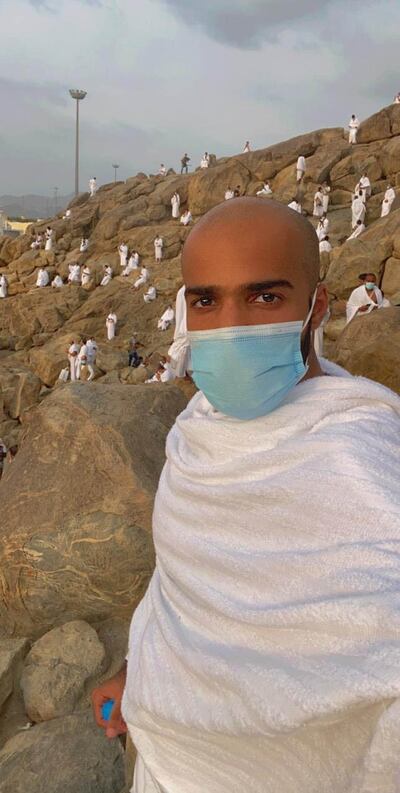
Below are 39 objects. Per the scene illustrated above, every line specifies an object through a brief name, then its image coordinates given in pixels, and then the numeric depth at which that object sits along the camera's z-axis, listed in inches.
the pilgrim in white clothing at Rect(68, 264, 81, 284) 1083.3
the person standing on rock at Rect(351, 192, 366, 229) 861.8
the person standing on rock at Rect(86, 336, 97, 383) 736.3
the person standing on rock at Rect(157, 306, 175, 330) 797.9
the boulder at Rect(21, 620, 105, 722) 96.2
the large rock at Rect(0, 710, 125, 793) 78.4
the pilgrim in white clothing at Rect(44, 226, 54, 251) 1251.8
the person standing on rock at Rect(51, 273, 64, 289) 1086.9
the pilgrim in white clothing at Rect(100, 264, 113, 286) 1049.1
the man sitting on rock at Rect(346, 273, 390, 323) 367.2
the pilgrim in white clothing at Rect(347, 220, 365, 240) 770.2
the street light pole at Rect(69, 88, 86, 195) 1768.0
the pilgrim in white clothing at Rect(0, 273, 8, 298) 1139.9
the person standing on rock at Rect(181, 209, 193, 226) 1112.3
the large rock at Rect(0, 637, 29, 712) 98.3
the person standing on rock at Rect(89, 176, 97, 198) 1462.7
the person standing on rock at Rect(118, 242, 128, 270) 1086.4
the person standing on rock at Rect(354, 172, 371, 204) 891.4
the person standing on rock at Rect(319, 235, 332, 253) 734.5
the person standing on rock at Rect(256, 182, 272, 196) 1028.1
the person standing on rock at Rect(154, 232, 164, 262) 1040.2
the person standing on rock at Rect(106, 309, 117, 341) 897.5
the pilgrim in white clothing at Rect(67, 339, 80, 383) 730.2
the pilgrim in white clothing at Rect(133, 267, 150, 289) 978.1
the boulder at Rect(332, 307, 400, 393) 199.6
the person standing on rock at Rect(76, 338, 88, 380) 729.6
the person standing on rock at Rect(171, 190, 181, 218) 1176.2
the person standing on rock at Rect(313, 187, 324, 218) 937.5
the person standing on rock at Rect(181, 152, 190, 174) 1409.9
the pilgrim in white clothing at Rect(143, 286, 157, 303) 932.6
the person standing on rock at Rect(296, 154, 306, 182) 1050.1
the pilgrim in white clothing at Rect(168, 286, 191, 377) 291.9
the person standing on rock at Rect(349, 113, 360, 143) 1104.5
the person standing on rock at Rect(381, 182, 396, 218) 820.4
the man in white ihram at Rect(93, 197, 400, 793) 36.0
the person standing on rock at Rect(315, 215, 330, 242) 833.1
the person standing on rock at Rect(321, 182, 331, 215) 951.0
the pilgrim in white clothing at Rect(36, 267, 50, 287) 1109.1
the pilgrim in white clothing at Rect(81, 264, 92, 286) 1056.8
